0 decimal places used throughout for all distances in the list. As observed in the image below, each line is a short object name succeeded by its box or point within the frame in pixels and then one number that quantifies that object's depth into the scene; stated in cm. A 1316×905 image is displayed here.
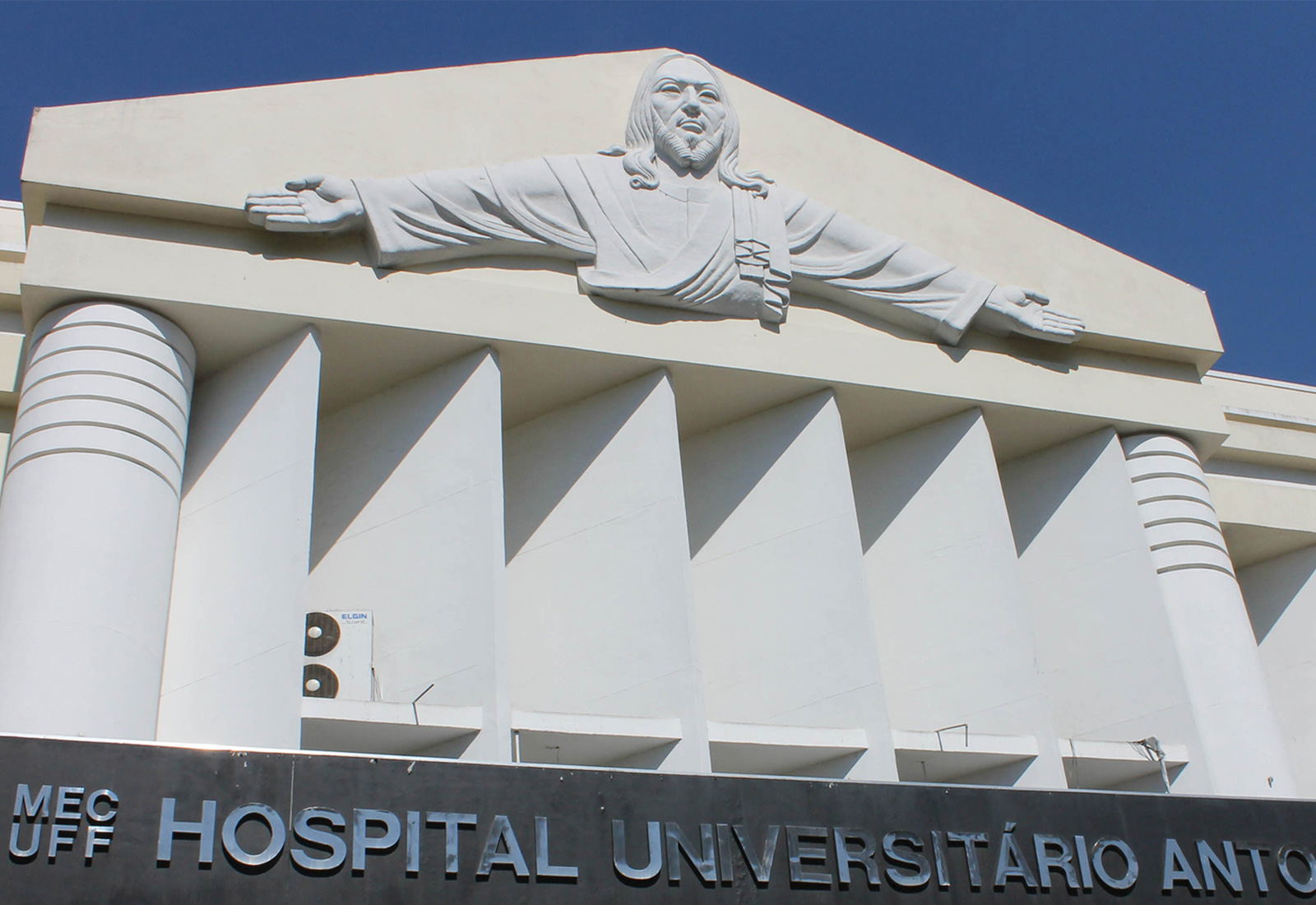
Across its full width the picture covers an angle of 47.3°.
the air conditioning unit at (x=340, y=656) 1360
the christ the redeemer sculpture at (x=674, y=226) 1464
